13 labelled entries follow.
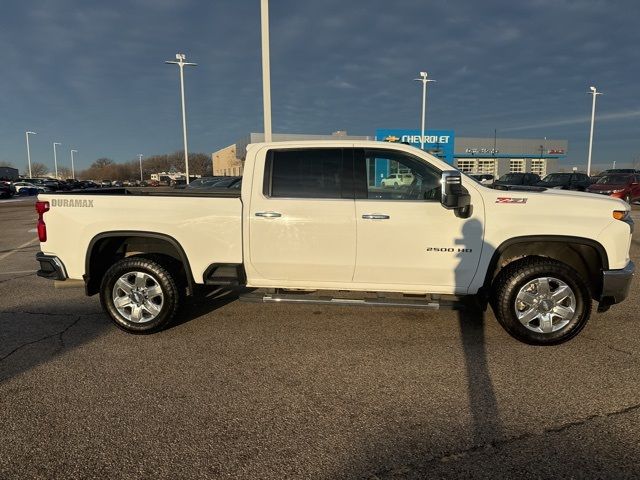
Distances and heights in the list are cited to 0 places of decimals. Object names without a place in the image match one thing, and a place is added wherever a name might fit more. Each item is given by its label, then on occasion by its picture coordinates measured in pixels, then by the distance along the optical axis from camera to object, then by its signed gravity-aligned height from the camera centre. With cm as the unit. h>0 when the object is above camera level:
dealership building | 5856 +380
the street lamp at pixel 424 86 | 3316 +737
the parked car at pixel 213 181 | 1799 +8
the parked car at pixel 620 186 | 2103 -21
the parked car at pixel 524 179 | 2522 +17
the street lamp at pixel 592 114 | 3616 +580
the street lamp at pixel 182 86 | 2633 +618
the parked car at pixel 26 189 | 4131 -55
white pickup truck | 419 -59
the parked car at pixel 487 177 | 3307 +39
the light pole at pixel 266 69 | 1013 +274
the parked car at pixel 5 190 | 3496 -55
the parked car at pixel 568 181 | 2239 +4
